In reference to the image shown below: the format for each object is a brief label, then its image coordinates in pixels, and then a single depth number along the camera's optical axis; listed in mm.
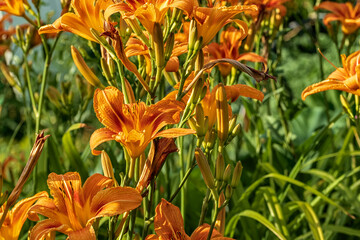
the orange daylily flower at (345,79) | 1107
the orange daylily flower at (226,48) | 1299
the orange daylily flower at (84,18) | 980
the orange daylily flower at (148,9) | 930
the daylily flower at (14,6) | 1251
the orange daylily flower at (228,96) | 1020
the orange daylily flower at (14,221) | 953
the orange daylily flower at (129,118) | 934
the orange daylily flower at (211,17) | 959
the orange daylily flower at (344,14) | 1627
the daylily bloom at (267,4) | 1408
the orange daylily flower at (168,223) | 952
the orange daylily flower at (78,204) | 889
